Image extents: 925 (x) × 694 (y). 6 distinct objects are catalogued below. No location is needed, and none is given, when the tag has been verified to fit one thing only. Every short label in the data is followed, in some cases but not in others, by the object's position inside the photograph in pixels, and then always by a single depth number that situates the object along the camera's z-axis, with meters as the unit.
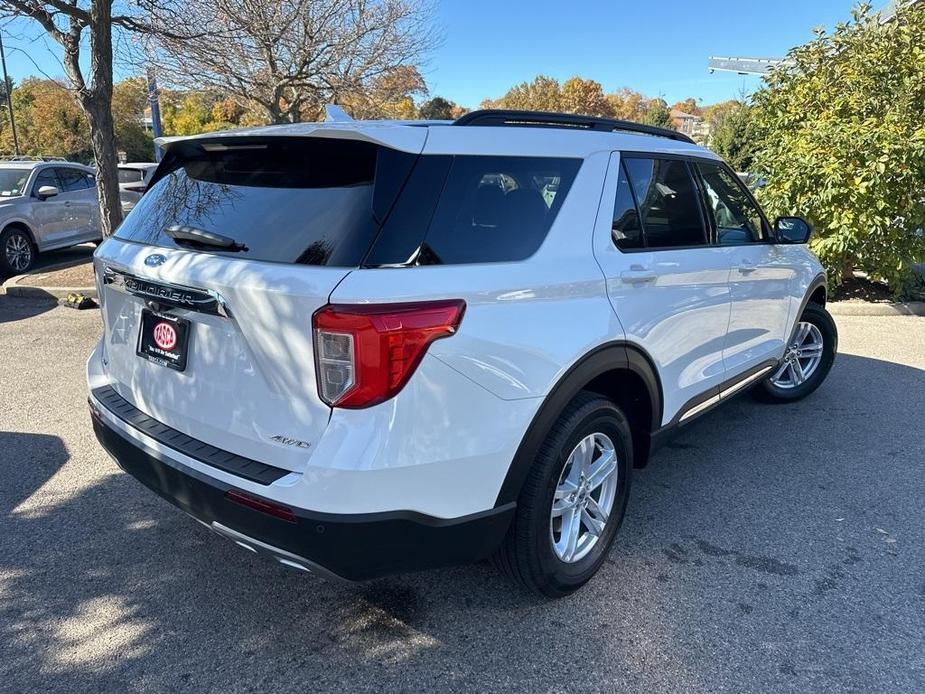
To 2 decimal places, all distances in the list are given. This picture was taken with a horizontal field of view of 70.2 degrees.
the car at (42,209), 9.62
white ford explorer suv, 1.97
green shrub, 7.64
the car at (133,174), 12.90
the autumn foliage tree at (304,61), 13.51
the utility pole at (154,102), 13.30
